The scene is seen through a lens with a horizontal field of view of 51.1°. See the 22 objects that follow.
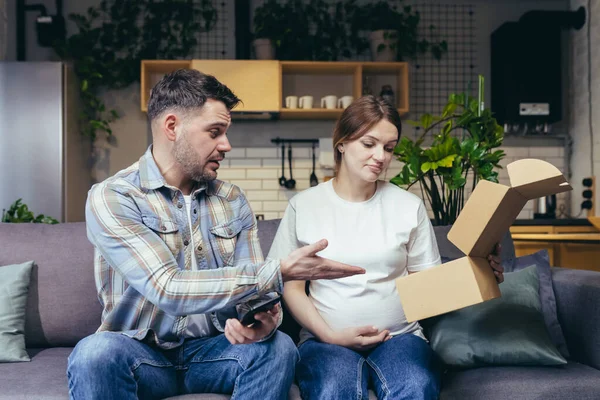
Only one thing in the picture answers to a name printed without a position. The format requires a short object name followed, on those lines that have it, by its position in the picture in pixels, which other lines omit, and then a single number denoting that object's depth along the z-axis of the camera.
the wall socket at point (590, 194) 4.41
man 1.38
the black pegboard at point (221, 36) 4.74
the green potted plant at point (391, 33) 4.53
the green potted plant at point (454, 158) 2.50
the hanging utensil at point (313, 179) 4.63
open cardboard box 1.46
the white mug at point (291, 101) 4.40
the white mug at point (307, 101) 4.38
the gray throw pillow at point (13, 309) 1.83
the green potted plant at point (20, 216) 2.79
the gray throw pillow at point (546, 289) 1.92
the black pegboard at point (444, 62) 4.83
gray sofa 1.64
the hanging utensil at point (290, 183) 4.67
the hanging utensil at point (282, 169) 4.68
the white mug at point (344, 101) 4.43
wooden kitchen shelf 4.31
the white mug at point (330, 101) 4.41
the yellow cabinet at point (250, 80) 4.30
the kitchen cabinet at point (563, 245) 3.70
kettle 4.51
